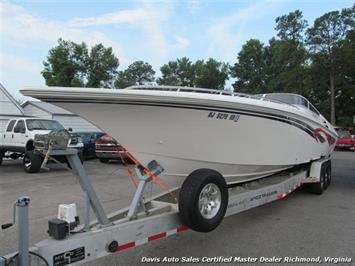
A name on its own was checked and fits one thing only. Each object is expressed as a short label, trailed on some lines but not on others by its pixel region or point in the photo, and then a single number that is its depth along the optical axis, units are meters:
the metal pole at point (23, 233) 2.69
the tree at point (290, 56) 39.19
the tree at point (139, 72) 70.50
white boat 4.11
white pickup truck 11.88
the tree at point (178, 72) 64.19
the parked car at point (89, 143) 17.17
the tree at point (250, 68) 50.50
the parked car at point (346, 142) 24.28
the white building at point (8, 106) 20.92
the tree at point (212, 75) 53.31
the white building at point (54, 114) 25.73
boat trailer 2.79
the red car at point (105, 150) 14.88
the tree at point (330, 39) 37.62
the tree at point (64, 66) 44.91
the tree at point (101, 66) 49.32
